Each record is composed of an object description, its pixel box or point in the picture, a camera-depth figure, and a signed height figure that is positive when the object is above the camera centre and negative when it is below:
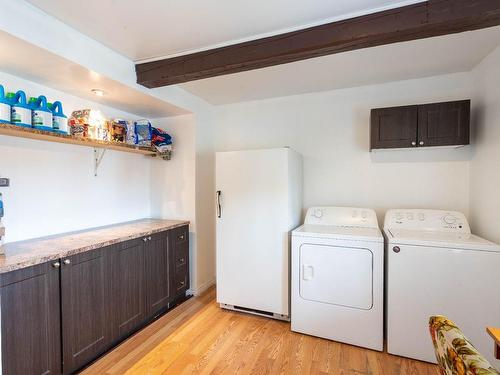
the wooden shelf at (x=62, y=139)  1.69 +0.34
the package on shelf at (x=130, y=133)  2.59 +0.50
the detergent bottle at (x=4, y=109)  1.62 +0.47
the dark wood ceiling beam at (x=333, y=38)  1.39 +0.88
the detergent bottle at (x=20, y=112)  1.70 +0.47
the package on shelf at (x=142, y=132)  2.68 +0.53
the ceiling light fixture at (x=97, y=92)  2.19 +0.78
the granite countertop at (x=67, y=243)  1.47 -0.42
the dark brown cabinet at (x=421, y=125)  2.16 +0.49
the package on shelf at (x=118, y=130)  2.40 +0.50
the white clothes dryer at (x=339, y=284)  2.03 -0.83
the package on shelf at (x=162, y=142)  2.85 +0.45
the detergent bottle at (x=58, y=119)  1.95 +0.48
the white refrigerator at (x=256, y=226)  2.40 -0.42
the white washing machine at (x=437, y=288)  1.76 -0.75
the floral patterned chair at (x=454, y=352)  0.65 -0.47
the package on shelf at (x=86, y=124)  2.16 +0.50
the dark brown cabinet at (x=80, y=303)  1.42 -0.82
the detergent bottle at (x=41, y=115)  1.81 +0.48
